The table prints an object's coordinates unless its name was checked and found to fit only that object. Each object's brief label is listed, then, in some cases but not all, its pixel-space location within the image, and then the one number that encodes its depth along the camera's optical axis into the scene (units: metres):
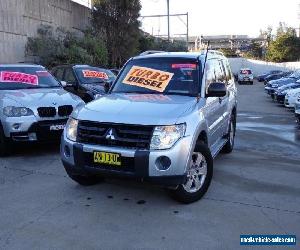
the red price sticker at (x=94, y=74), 7.91
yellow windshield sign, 3.80
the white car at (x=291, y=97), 10.60
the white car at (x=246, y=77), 27.76
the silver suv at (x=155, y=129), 2.99
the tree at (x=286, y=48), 41.50
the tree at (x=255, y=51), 54.51
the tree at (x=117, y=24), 18.19
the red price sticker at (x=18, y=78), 5.48
